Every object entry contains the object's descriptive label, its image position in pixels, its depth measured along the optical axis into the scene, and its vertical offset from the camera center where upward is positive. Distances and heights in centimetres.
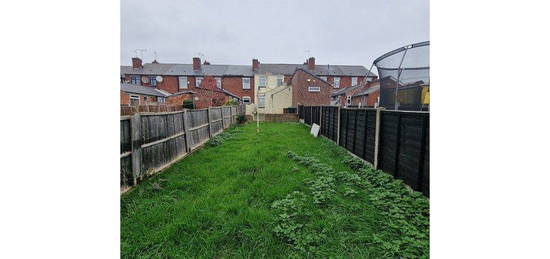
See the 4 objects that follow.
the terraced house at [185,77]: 2772 +590
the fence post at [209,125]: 747 -16
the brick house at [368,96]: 1736 +240
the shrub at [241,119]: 1377 +13
